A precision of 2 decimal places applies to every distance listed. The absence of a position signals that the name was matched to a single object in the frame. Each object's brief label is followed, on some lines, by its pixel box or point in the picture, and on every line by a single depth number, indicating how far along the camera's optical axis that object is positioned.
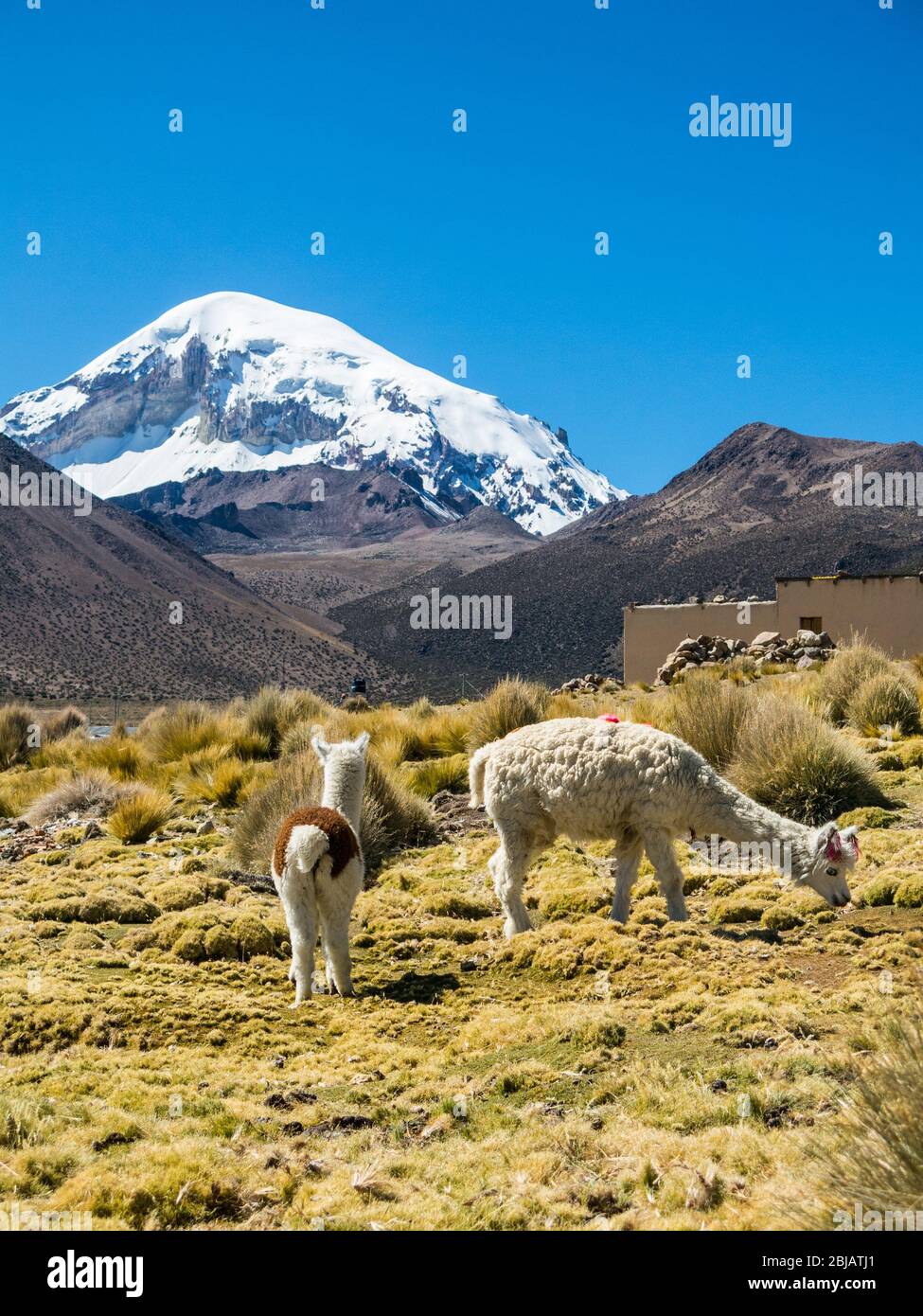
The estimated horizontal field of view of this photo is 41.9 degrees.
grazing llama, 8.09
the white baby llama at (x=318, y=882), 7.43
